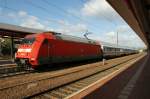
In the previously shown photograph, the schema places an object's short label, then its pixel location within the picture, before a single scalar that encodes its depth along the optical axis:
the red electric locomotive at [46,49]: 18.28
